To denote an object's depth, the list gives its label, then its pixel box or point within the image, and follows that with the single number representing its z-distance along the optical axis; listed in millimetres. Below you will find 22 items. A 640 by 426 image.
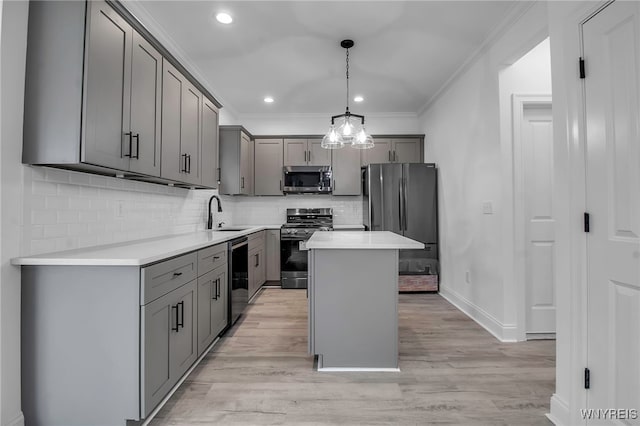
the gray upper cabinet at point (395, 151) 4789
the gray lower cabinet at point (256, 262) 3725
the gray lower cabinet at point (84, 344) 1484
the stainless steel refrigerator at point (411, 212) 4145
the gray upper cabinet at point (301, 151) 4859
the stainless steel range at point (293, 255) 4457
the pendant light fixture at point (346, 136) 2703
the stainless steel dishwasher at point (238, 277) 2862
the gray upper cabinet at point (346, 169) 4828
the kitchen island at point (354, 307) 2143
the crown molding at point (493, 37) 2303
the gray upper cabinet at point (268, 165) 4871
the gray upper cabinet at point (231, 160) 4238
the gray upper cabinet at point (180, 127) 2283
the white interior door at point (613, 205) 1259
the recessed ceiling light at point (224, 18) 2410
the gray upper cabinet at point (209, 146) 2987
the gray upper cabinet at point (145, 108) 1893
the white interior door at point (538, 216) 2705
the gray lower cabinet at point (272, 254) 4543
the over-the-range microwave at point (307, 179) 4809
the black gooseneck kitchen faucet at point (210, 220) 3781
